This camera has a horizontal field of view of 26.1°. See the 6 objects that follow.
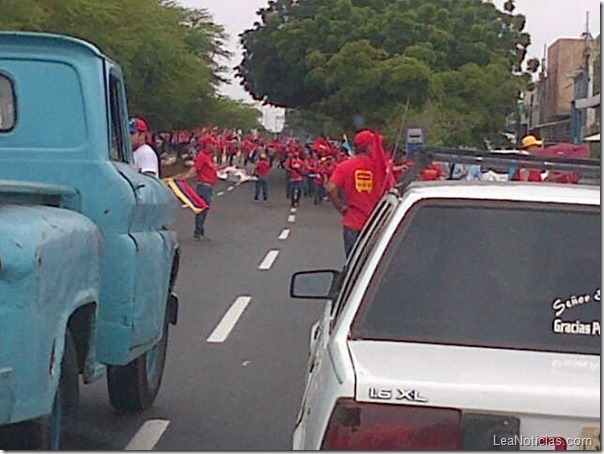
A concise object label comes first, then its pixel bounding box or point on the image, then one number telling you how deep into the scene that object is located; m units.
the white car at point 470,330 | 3.75
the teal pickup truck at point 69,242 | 4.79
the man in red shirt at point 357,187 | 12.10
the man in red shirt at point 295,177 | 37.56
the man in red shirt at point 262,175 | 39.88
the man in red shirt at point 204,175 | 22.95
